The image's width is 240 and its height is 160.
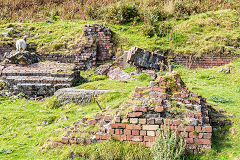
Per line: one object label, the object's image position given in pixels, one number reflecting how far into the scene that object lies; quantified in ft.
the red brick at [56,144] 12.71
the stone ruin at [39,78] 25.12
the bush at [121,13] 42.27
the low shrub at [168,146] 10.14
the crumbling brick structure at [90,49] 32.96
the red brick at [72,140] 12.48
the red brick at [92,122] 13.43
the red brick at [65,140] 12.65
